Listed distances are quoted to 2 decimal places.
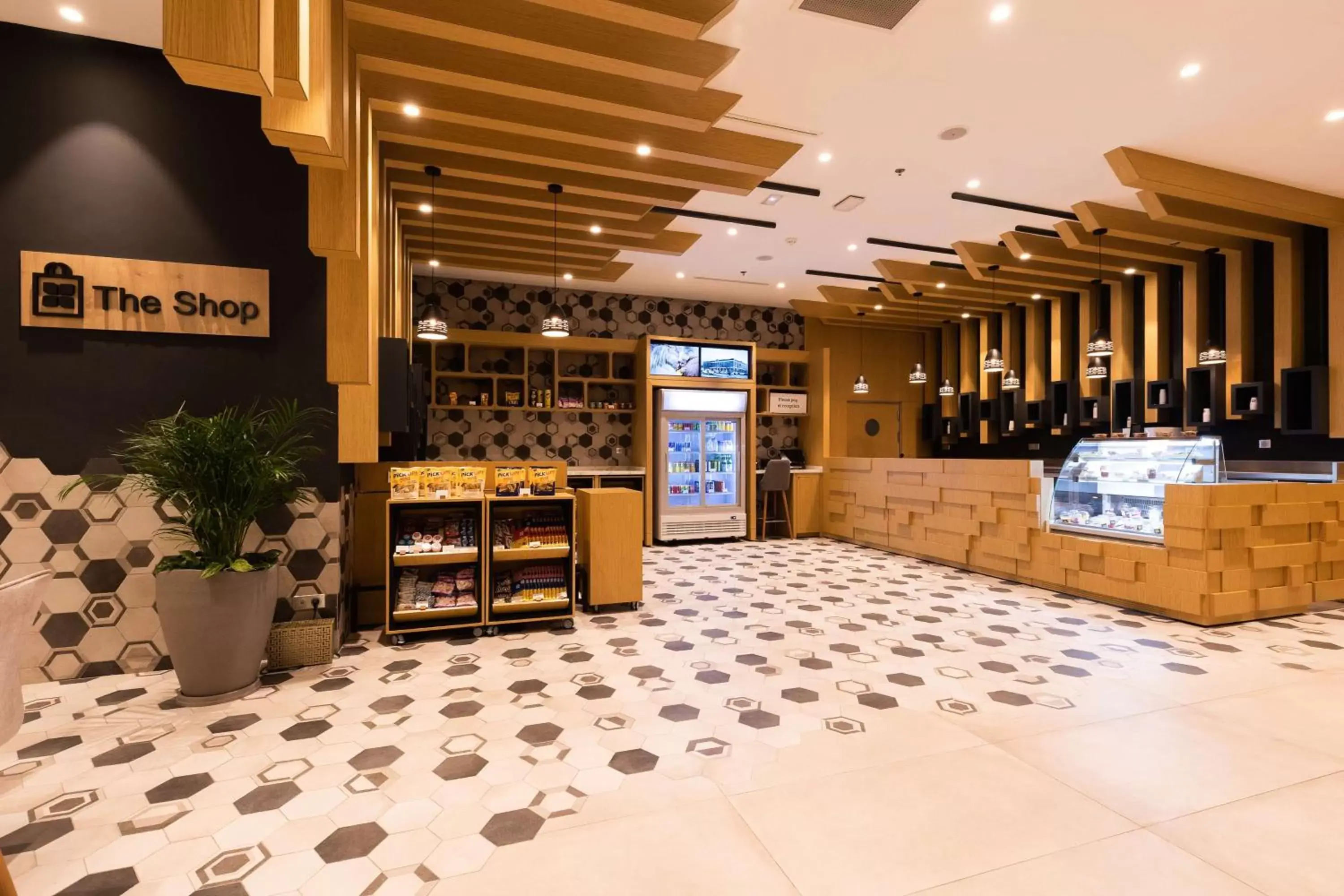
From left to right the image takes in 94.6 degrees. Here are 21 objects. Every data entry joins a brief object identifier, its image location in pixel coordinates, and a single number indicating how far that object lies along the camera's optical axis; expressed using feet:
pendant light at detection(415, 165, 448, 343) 16.29
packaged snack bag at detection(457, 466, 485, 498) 14.01
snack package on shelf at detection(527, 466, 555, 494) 14.57
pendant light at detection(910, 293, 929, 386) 28.71
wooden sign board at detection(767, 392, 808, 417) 31.14
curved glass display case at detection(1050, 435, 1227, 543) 15.49
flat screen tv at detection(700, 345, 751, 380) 28.12
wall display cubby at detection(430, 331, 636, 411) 26.43
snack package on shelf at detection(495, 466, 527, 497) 14.37
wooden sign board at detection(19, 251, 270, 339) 10.89
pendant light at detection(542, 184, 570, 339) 17.76
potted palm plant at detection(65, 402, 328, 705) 9.91
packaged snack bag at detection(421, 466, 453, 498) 13.67
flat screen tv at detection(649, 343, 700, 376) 27.32
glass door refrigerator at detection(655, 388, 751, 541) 27.14
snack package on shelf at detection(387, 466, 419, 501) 13.43
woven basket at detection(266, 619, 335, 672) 11.46
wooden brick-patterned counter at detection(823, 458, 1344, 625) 14.38
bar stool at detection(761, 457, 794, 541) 27.89
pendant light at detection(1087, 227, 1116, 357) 19.70
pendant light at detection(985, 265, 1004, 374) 25.34
